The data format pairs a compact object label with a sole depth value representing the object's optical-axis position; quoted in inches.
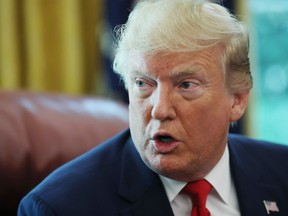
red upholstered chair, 71.3
